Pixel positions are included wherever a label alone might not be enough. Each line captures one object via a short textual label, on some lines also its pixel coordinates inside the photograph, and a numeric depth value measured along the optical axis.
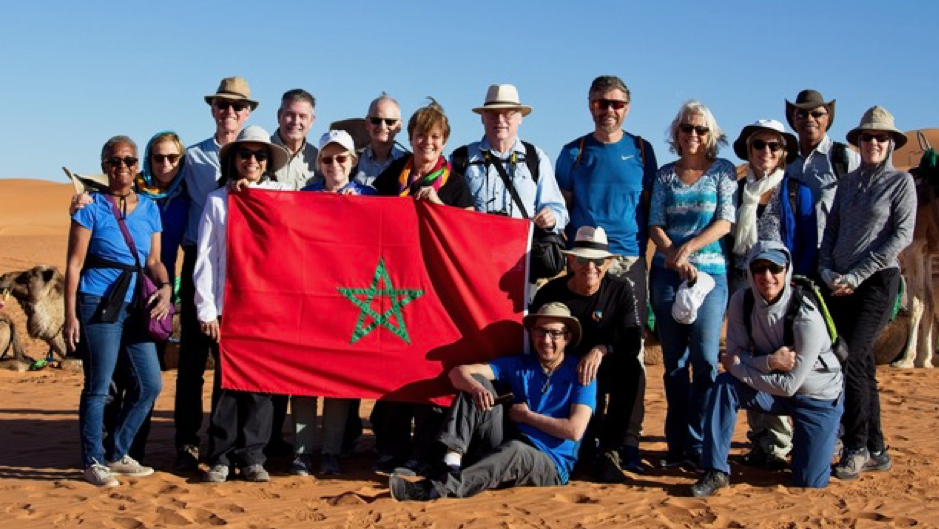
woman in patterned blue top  7.85
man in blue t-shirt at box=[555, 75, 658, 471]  8.18
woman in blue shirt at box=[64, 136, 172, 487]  7.44
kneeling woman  7.37
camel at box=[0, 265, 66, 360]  14.04
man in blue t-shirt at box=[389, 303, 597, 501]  7.42
